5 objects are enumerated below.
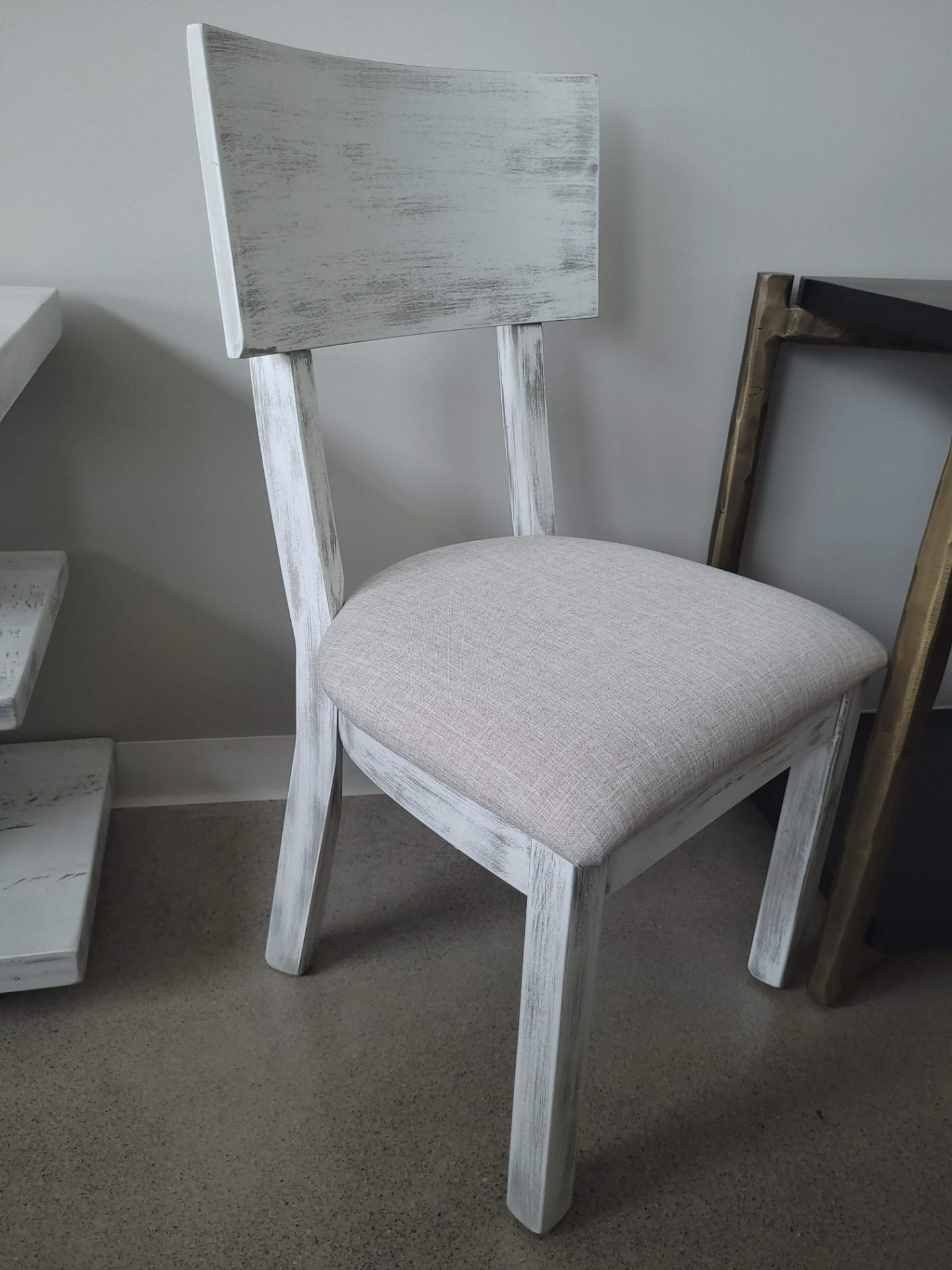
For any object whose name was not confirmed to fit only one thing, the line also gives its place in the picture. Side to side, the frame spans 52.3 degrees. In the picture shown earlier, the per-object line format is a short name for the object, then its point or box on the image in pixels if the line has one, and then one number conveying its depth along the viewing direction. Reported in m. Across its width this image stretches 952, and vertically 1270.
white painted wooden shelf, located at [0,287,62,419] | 0.76
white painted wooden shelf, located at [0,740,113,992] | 0.92
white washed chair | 0.65
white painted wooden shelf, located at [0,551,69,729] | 0.82
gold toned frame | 0.85
